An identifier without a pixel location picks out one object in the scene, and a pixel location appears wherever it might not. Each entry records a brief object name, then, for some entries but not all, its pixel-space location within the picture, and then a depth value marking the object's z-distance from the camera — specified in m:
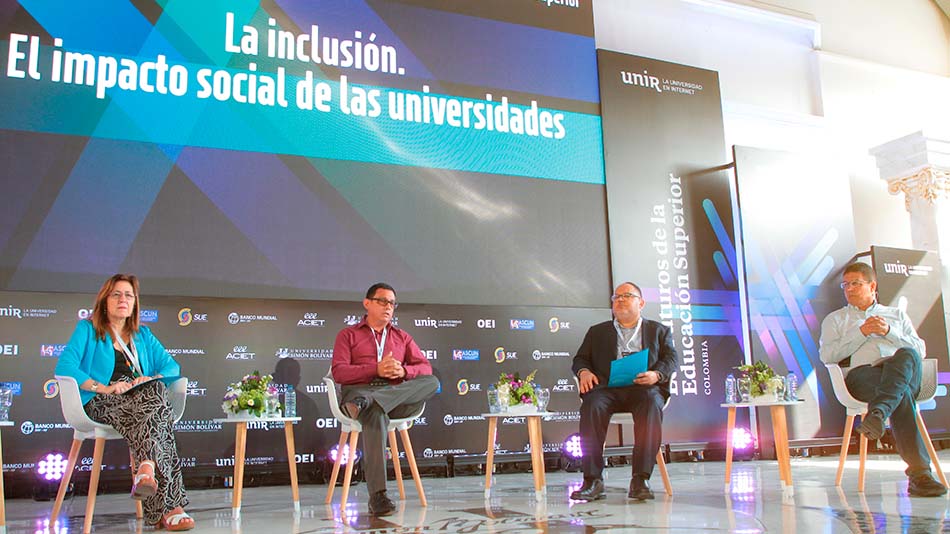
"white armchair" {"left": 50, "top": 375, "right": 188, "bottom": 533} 3.16
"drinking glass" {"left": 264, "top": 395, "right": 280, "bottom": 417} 3.62
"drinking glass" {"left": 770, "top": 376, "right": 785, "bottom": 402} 3.91
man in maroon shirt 3.45
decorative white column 7.73
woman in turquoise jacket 3.12
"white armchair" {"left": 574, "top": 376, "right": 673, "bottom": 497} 3.85
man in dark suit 3.76
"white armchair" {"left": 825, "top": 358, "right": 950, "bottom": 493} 3.81
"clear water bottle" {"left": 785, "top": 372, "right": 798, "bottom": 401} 4.01
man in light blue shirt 3.48
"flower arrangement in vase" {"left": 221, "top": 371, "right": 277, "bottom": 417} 3.54
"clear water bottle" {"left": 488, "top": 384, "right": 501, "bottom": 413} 3.89
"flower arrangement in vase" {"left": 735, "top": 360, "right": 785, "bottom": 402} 3.92
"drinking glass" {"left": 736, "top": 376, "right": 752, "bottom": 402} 4.04
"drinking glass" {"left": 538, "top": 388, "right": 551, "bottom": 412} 3.94
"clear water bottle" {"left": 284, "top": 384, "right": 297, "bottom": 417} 3.80
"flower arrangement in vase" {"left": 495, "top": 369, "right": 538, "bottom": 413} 3.86
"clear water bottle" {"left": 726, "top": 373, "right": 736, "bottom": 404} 4.19
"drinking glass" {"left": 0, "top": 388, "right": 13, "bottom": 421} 3.38
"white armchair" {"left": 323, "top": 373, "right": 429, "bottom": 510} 3.64
